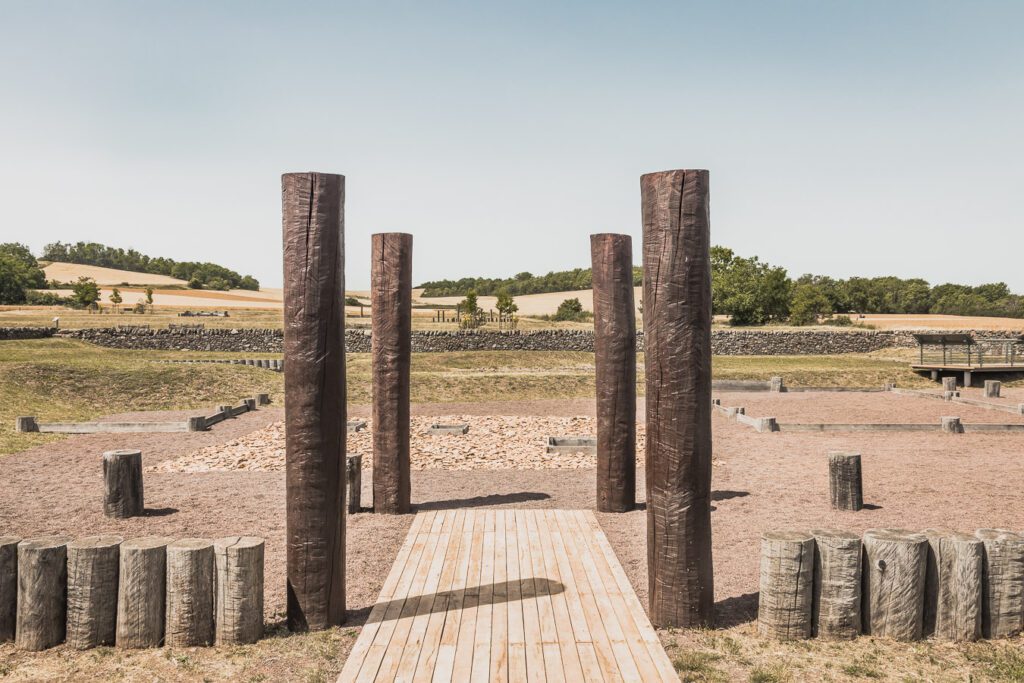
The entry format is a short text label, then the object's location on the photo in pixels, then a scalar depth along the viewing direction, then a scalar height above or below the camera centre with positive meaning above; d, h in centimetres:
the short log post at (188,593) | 569 -206
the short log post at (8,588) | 578 -205
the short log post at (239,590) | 572 -206
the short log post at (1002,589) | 596 -213
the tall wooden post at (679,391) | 587 -56
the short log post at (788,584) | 582 -205
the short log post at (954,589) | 591 -211
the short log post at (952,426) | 1709 -242
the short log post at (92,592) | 570 -206
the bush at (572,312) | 6881 +74
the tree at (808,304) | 7300 +181
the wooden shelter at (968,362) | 3148 -192
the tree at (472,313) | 4984 +49
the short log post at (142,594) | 569 -207
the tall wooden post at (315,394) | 590 -58
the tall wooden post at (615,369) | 930 -63
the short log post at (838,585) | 582 -206
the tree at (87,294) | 6356 +228
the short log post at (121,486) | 1014 -222
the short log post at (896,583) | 585 -205
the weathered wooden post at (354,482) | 993 -214
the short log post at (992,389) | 2473 -230
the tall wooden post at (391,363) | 935 -55
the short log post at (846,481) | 1023 -220
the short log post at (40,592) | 573 -207
